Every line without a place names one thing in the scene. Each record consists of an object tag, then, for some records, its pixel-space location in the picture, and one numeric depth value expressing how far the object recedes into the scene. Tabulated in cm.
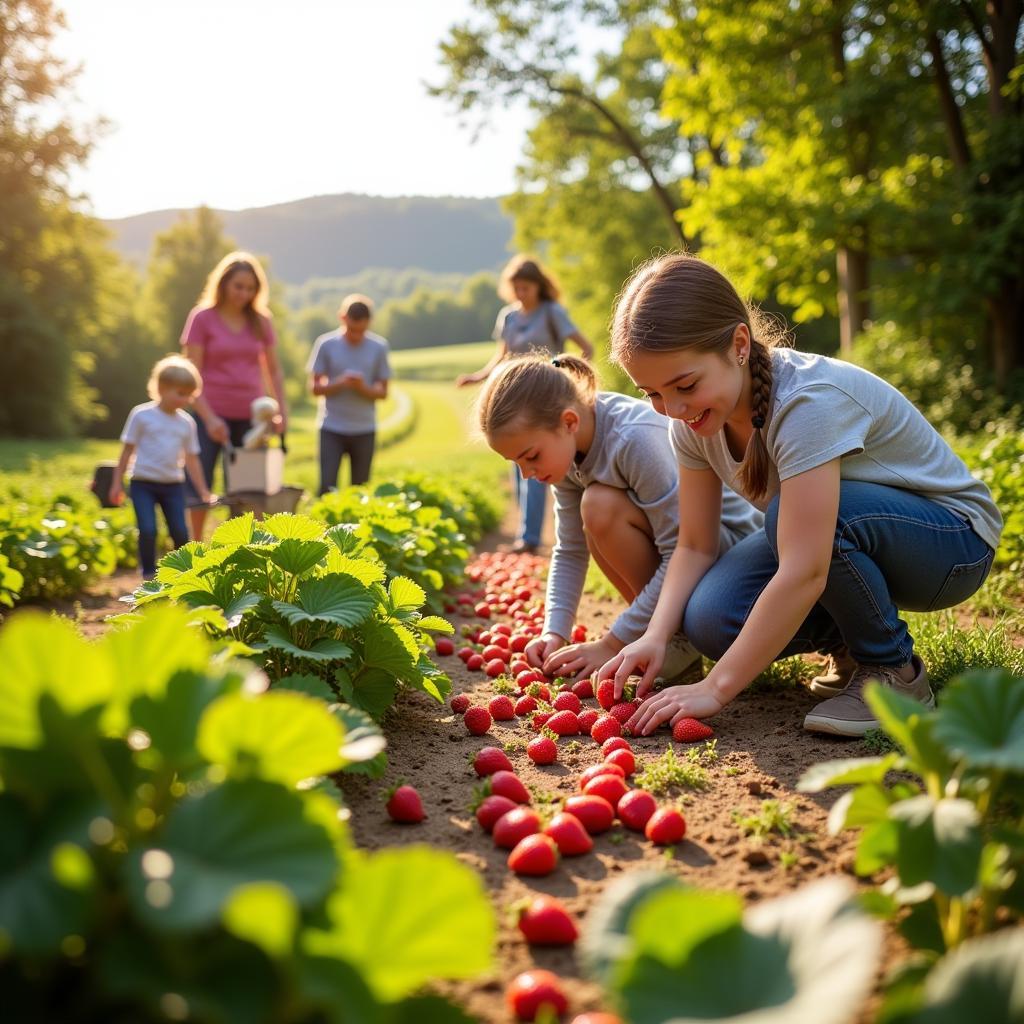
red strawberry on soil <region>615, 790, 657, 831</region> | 219
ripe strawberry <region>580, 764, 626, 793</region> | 242
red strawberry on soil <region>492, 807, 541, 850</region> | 209
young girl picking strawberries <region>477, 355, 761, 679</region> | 337
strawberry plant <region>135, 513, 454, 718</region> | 254
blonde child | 612
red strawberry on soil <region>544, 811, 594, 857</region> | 206
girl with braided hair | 259
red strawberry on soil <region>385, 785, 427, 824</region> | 224
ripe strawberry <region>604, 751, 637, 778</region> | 250
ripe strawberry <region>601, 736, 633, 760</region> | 264
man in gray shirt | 710
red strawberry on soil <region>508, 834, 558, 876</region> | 196
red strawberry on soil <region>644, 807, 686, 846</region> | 209
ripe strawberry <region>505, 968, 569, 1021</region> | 142
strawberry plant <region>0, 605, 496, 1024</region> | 98
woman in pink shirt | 654
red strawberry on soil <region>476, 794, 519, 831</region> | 221
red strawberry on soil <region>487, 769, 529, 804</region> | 233
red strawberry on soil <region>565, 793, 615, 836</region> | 217
